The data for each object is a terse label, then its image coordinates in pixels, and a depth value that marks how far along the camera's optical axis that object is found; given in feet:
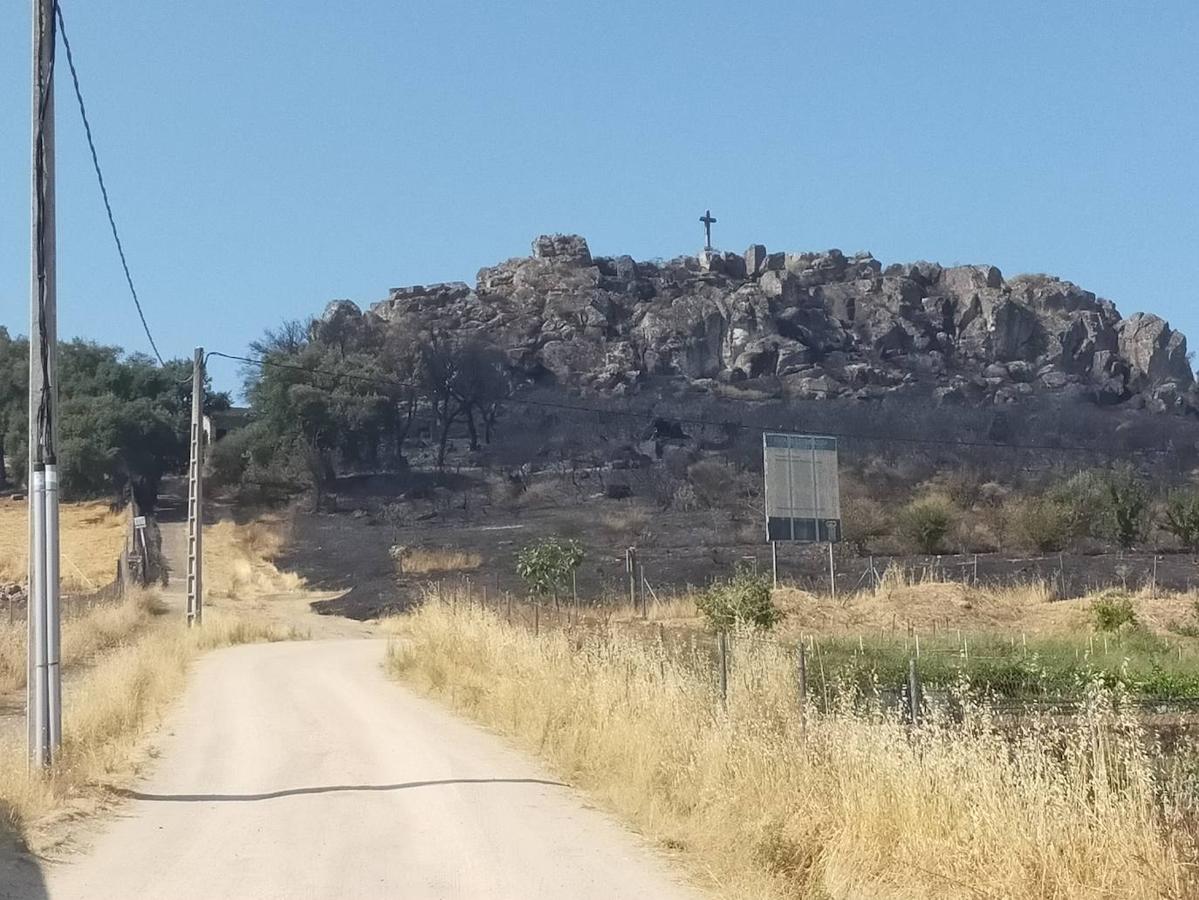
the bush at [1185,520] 164.04
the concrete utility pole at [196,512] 113.50
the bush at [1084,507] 175.73
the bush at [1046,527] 175.63
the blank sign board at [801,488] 120.78
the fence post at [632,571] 117.64
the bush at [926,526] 173.58
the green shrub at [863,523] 178.09
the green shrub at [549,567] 119.85
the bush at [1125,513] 172.24
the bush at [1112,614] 96.12
